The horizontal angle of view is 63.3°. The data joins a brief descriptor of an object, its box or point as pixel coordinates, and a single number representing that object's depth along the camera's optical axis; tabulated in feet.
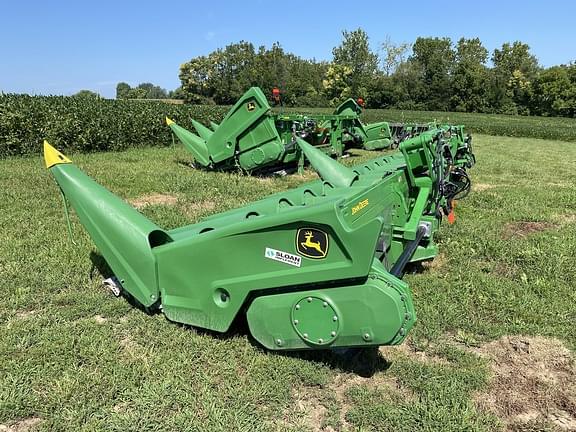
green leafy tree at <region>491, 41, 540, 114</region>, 159.53
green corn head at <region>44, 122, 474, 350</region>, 7.66
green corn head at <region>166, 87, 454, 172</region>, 27.27
